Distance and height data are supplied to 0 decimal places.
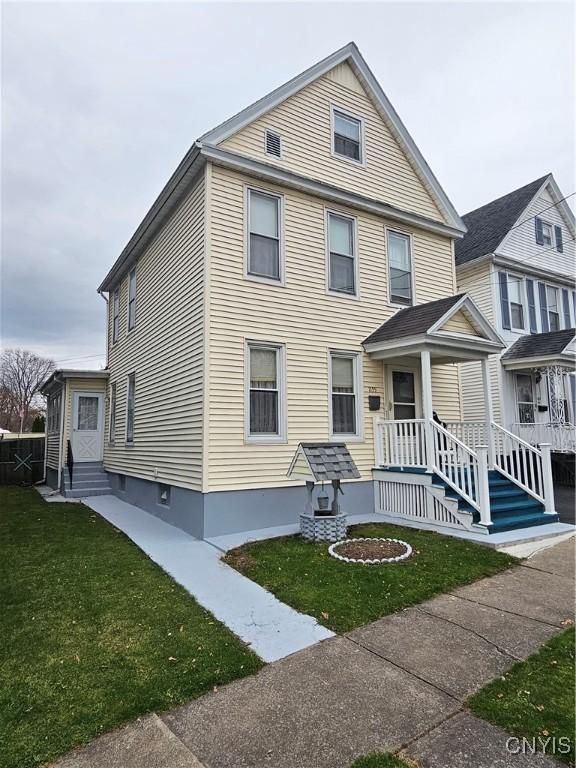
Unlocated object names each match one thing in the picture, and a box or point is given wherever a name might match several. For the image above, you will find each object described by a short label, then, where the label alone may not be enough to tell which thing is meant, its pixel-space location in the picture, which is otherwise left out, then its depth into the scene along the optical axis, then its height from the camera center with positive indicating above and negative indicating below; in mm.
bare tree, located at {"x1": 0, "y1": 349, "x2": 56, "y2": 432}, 51750 +5949
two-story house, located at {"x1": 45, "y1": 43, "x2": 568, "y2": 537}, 7980 +2010
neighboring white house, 14367 +4000
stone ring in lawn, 6020 -1772
